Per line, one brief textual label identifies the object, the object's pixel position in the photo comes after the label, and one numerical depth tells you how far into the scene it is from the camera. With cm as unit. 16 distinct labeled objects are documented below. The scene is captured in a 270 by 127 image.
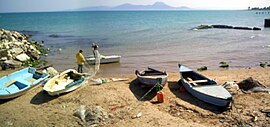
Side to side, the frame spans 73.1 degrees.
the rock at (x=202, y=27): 4282
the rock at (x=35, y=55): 1789
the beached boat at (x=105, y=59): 1583
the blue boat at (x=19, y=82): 922
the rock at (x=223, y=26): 4299
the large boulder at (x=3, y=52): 1540
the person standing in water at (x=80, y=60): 1176
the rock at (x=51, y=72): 1205
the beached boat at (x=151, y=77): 955
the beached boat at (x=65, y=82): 922
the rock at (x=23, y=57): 1596
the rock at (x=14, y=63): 1467
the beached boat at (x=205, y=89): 802
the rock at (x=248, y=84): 952
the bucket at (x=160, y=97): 880
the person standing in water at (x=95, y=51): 1519
